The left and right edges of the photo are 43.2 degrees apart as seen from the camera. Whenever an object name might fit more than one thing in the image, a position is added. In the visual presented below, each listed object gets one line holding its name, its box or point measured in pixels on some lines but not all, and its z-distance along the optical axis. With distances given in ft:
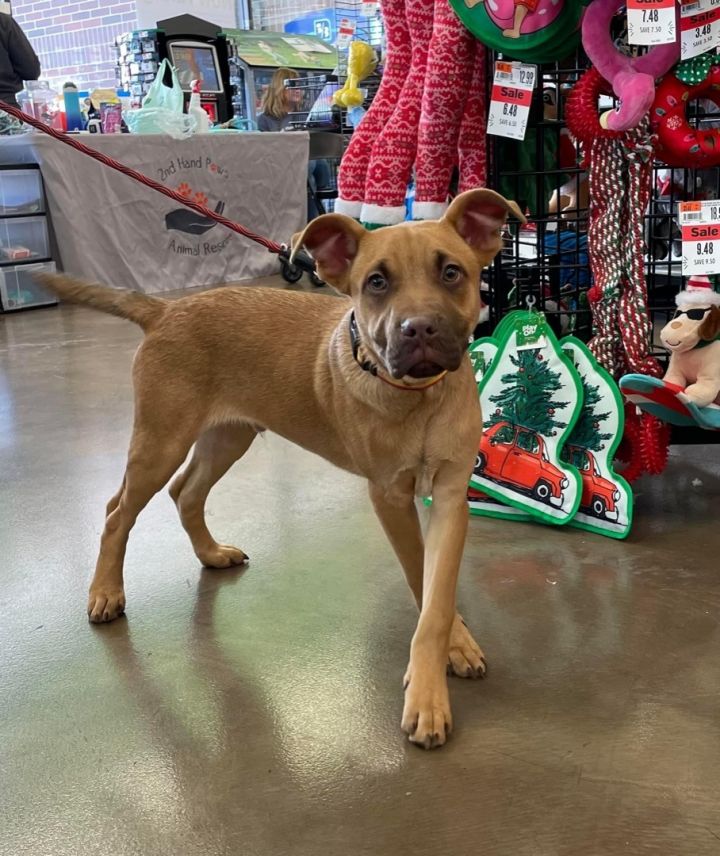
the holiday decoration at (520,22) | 8.51
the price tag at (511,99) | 9.01
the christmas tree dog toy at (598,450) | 8.67
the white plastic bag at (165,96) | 23.90
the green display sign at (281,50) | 31.86
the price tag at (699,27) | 8.07
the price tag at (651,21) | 7.91
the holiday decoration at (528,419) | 9.02
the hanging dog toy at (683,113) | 8.50
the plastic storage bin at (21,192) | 21.81
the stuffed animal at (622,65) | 8.23
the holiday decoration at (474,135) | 9.41
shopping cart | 30.63
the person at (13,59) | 24.35
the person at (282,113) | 30.02
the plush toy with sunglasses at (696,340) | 8.71
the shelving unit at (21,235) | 21.88
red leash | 9.19
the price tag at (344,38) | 31.74
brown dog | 5.99
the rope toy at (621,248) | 8.82
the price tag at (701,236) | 8.48
